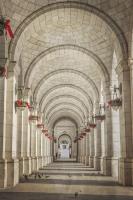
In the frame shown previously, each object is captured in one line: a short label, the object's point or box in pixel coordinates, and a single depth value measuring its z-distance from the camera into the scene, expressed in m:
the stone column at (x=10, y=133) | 15.42
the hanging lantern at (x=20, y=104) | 16.79
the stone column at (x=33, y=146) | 25.98
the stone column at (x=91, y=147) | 31.62
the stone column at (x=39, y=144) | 30.71
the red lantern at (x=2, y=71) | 12.23
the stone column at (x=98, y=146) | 26.33
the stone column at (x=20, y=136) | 20.19
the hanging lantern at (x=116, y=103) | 16.77
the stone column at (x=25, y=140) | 21.77
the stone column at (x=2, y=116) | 14.53
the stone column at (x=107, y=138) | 21.39
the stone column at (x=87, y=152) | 37.19
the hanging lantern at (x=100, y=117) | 22.92
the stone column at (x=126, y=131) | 15.71
